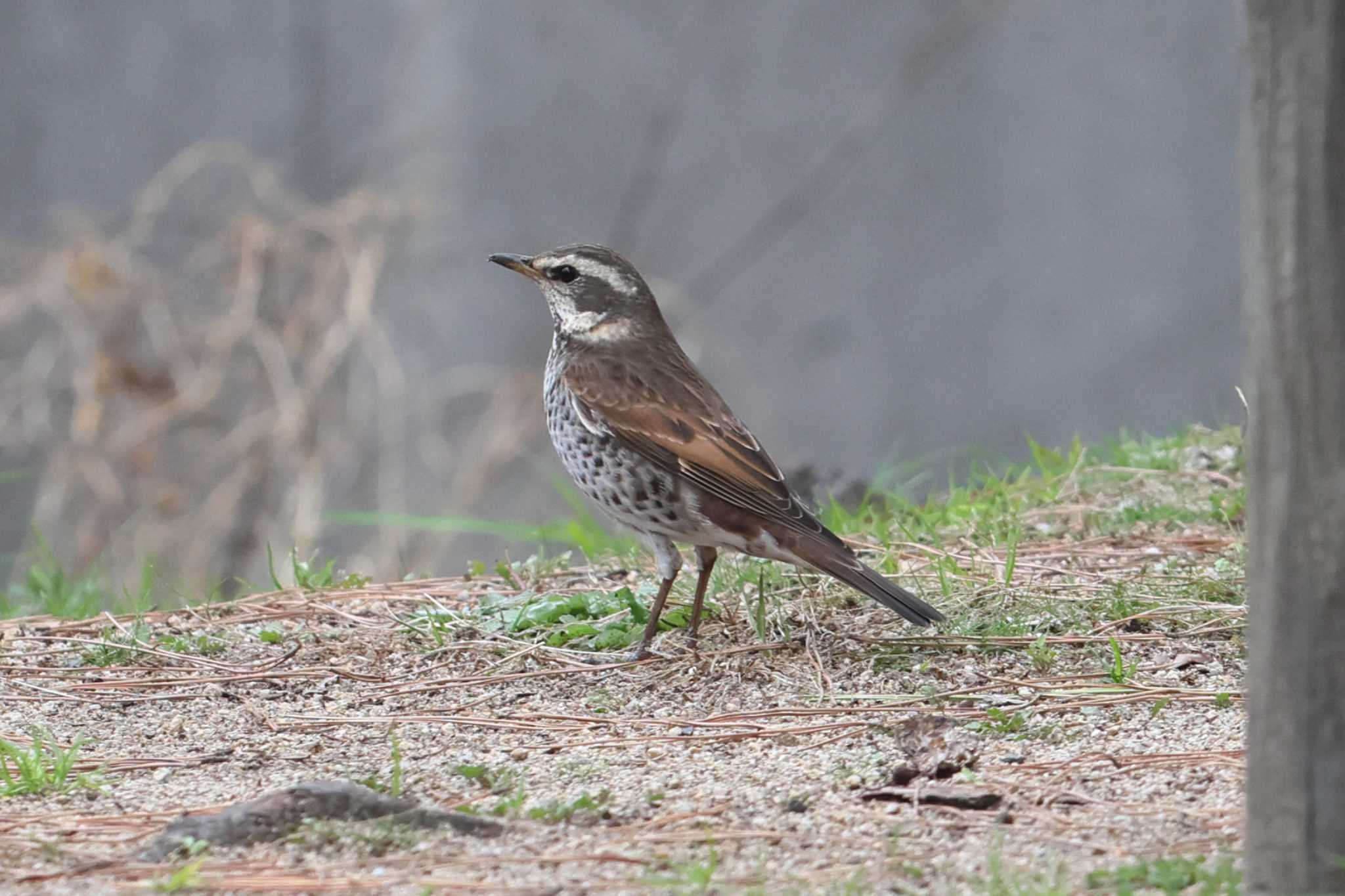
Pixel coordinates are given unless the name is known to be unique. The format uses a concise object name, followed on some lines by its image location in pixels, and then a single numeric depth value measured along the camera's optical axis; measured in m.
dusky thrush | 9.66
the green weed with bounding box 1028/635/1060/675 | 8.63
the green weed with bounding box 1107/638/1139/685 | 8.24
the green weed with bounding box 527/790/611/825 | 6.57
